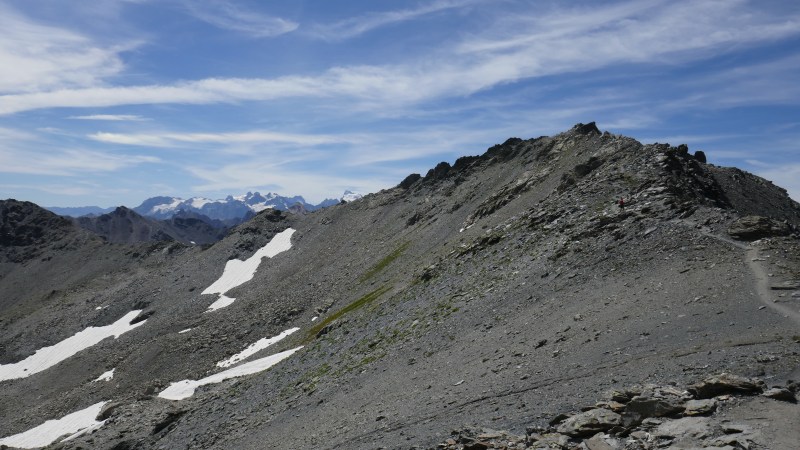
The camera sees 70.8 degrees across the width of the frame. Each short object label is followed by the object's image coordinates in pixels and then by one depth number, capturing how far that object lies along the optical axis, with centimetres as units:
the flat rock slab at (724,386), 1684
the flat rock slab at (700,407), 1620
